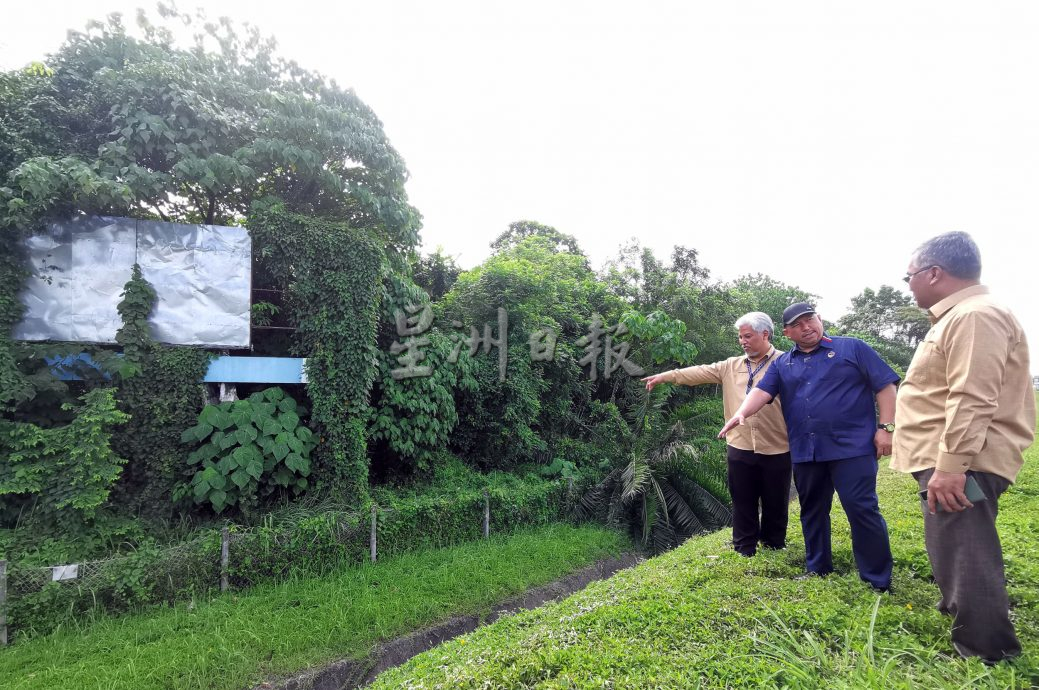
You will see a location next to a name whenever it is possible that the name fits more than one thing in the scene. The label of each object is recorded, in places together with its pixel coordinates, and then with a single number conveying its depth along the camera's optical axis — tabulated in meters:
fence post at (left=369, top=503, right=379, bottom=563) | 6.36
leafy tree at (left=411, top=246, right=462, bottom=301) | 12.23
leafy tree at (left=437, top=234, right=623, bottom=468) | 9.05
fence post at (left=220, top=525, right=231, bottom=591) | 5.36
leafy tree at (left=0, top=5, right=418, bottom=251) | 6.03
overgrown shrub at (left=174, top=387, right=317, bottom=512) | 6.02
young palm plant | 7.87
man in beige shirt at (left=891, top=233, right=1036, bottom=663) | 2.07
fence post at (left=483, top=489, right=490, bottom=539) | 7.57
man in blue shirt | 2.83
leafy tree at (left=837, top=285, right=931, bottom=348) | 23.75
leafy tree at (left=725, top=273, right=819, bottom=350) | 13.98
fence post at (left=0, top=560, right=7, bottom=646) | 4.40
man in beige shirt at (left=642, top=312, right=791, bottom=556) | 3.52
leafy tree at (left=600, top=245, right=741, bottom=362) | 11.55
